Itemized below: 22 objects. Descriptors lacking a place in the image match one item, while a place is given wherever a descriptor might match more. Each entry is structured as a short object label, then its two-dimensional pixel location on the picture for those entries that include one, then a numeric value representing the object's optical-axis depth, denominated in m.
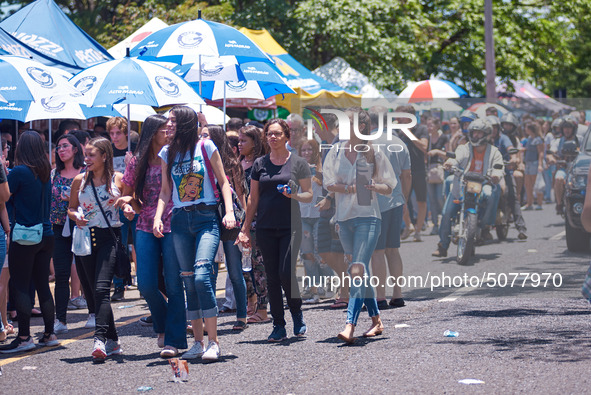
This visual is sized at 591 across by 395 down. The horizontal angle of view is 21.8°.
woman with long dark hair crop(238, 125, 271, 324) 14.81
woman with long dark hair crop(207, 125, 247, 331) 13.88
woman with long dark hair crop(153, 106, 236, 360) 11.60
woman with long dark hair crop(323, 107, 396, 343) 12.55
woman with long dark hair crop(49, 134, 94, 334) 14.11
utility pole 34.57
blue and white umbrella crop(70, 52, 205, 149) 14.19
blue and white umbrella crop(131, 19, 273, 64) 17.09
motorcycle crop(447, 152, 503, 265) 20.61
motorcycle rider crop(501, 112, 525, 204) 25.20
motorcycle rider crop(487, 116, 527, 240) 22.83
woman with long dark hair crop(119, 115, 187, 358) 11.89
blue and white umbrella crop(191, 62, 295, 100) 18.15
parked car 21.69
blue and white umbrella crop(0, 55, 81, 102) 13.86
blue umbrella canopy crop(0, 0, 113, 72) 21.60
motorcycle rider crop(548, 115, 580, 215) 24.87
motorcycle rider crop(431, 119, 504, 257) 21.41
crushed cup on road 10.56
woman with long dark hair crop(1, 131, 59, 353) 12.73
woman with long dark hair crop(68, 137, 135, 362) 11.99
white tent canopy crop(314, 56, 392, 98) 35.49
